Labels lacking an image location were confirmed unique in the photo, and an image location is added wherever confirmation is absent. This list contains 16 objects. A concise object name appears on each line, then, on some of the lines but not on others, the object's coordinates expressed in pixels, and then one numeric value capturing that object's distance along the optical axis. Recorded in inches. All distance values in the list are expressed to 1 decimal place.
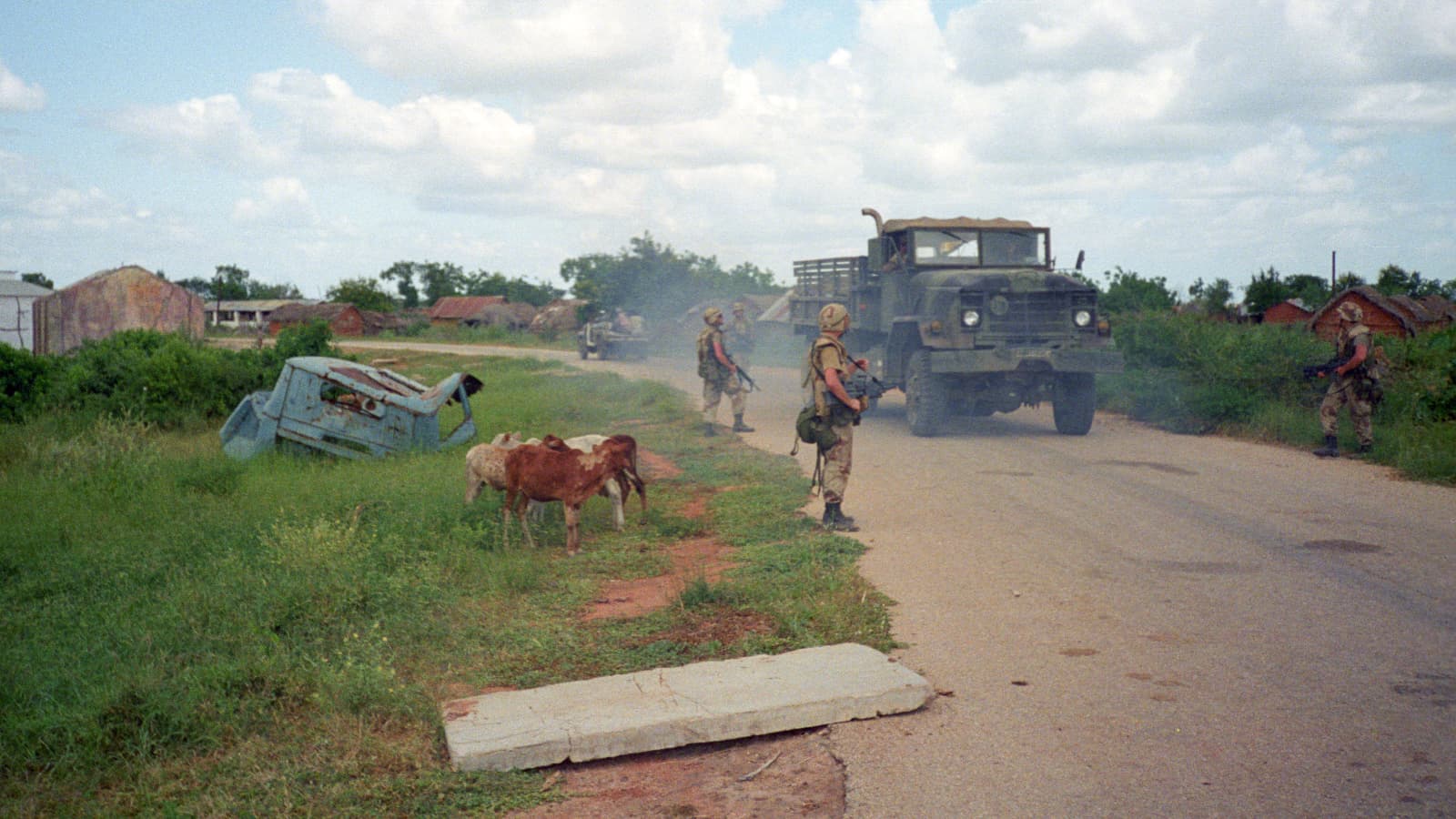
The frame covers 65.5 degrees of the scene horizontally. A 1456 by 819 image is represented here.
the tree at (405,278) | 3125.0
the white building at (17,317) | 1229.1
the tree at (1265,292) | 1435.8
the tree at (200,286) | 3315.7
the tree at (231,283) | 3283.7
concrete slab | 172.7
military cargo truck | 526.9
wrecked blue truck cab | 474.0
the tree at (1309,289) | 1286.9
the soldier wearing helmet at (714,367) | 551.8
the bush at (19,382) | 651.5
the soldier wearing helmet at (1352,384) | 441.1
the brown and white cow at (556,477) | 317.7
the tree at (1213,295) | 1309.1
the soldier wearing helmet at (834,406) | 326.3
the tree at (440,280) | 3139.8
